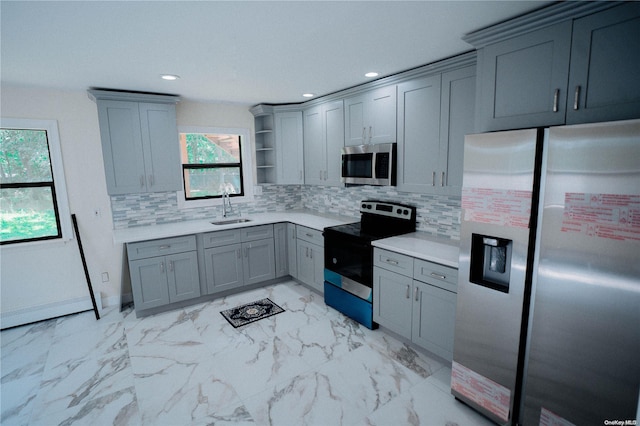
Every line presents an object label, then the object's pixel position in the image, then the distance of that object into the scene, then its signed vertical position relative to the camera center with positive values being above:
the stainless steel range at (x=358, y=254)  3.01 -0.84
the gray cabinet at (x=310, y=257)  3.67 -1.04
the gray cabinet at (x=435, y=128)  2.48 +0.34
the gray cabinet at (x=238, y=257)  3.70 -1.03
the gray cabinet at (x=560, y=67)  1.50 +0.54
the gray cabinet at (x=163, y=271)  3.30 -1.06
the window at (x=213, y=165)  4.10 +0.10
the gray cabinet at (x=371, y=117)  3.04 +0.54
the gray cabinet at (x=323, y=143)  3.67 +0.34
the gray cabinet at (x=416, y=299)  2.37 -1.06
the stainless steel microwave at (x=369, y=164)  3.05 +0.06
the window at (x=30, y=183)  3.18 -0.08
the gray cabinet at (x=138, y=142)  3.34 +0.35
